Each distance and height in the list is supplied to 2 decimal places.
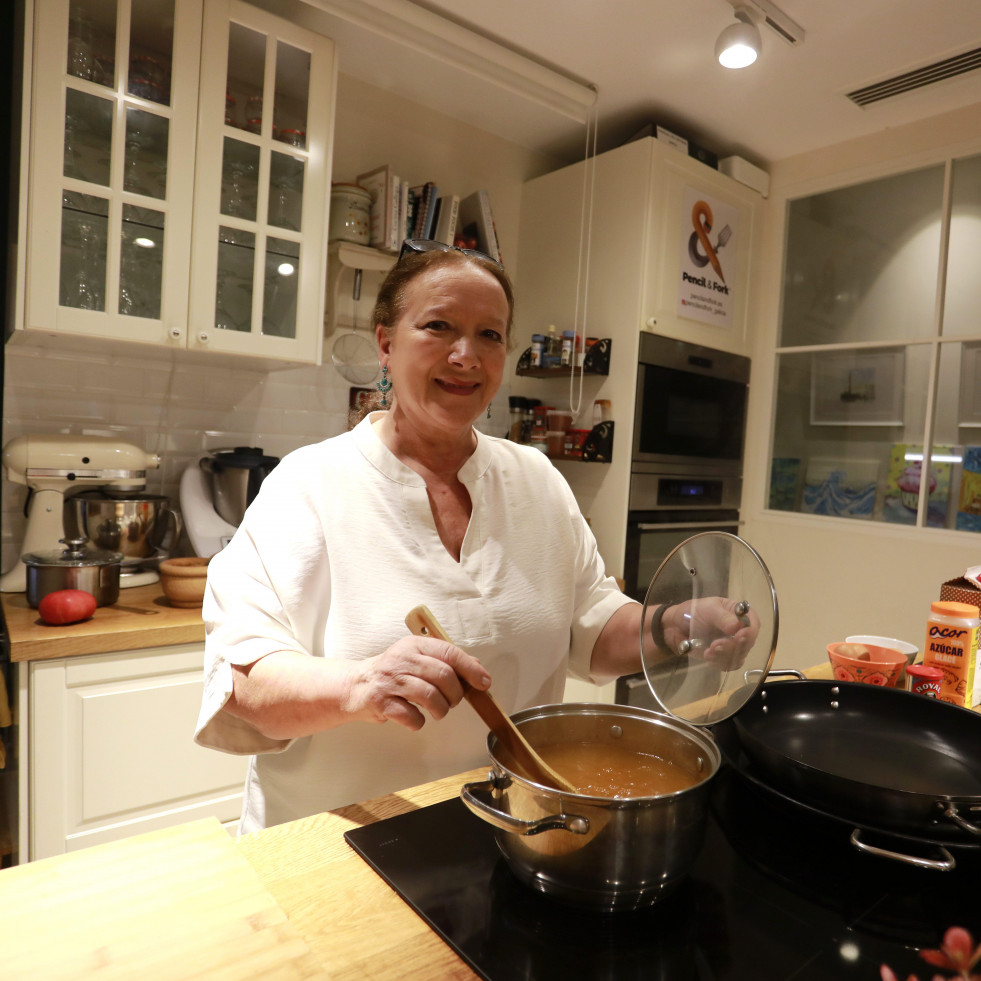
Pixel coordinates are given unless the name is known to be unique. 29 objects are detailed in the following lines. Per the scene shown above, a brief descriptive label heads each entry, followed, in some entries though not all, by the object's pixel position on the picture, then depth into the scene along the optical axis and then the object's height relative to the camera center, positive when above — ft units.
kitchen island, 1.68 -1.20
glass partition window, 8.64 +1.63
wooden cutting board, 1.62 -1.19
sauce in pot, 2.31 -1.02
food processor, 6.95 -0.50
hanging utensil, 8.57 +1.14
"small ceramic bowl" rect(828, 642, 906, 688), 3.88 -1.03
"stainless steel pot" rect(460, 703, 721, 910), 1.79 -0.95
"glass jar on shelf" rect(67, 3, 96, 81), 5.85 +3.21
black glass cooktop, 1.75 -1.20
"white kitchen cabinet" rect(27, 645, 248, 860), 5.33 -2.48
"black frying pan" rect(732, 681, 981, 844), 2.09 -1.03
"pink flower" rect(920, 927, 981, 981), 0.79 -0.52
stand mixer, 6.05 -0.32
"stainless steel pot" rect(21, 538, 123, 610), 5.66 -1.11
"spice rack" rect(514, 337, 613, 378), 9.13 +1.35
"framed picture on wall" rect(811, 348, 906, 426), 9.26 +1.24
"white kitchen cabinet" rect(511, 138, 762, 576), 8.87 +2.66
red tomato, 5.39 -1.32
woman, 2.99 -0.59
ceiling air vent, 7.50 +4.46
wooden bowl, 6.17 -1.23
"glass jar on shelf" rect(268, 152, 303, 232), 7.02 +2.52
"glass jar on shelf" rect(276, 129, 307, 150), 7.02 +3.05
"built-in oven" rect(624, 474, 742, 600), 9.16 -0.62
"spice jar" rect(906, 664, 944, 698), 3.77 -1.03
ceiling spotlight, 6.50 +3.96
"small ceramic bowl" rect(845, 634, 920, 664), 4.35 -1.00
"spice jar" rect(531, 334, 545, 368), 9.51 +1.51
